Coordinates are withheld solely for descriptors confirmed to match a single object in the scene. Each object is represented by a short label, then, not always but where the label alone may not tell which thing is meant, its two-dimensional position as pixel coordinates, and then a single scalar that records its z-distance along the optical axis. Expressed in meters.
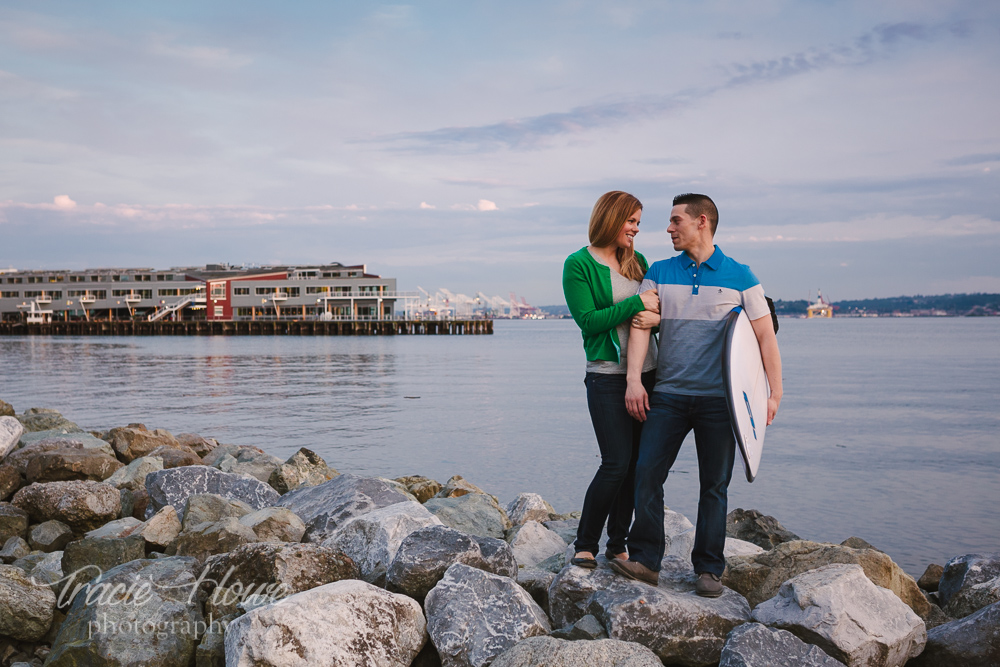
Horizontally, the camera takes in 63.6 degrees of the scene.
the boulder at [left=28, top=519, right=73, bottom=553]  6.68
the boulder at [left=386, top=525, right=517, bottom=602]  4.46
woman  4.07
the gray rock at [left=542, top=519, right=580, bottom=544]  6.07
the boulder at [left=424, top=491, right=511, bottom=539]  6.89
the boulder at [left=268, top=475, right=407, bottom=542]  5.64
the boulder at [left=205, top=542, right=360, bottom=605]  4.36
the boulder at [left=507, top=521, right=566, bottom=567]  5.55
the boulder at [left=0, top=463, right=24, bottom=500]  8.21
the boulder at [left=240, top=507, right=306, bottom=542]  5.32
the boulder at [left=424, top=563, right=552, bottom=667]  4.06
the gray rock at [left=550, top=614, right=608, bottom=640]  4.02
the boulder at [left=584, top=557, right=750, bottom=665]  3.96
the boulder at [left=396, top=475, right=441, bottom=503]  9.16
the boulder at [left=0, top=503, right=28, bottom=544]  6.78
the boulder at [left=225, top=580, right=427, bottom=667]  3.74
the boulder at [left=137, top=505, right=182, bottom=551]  5.81
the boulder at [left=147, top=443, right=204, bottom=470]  9.87
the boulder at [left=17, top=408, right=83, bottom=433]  12.01
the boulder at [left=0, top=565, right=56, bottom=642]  4.69
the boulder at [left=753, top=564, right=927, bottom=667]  3.85
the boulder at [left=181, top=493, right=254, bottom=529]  6.02
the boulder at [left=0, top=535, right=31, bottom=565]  6.38
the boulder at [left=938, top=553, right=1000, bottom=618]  4.85
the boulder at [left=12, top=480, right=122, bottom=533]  6.95
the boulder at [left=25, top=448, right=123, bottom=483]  8.16
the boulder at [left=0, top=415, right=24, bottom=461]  8.95
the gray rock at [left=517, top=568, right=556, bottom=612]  4.75
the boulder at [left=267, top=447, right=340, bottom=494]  8.68
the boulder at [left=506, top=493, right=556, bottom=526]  7.97
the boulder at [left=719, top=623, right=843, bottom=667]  3.63
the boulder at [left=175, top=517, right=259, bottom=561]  5.10
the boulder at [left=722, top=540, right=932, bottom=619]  4.63
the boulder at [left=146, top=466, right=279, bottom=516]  7.05
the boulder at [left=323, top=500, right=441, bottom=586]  4.96
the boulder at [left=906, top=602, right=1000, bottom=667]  4.03
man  4.11
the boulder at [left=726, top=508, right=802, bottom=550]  7.26
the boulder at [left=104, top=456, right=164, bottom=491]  8.10
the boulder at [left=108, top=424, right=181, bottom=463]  10.98
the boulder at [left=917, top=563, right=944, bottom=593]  6.49
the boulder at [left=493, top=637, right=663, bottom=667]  3.58
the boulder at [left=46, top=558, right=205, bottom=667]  4.16
